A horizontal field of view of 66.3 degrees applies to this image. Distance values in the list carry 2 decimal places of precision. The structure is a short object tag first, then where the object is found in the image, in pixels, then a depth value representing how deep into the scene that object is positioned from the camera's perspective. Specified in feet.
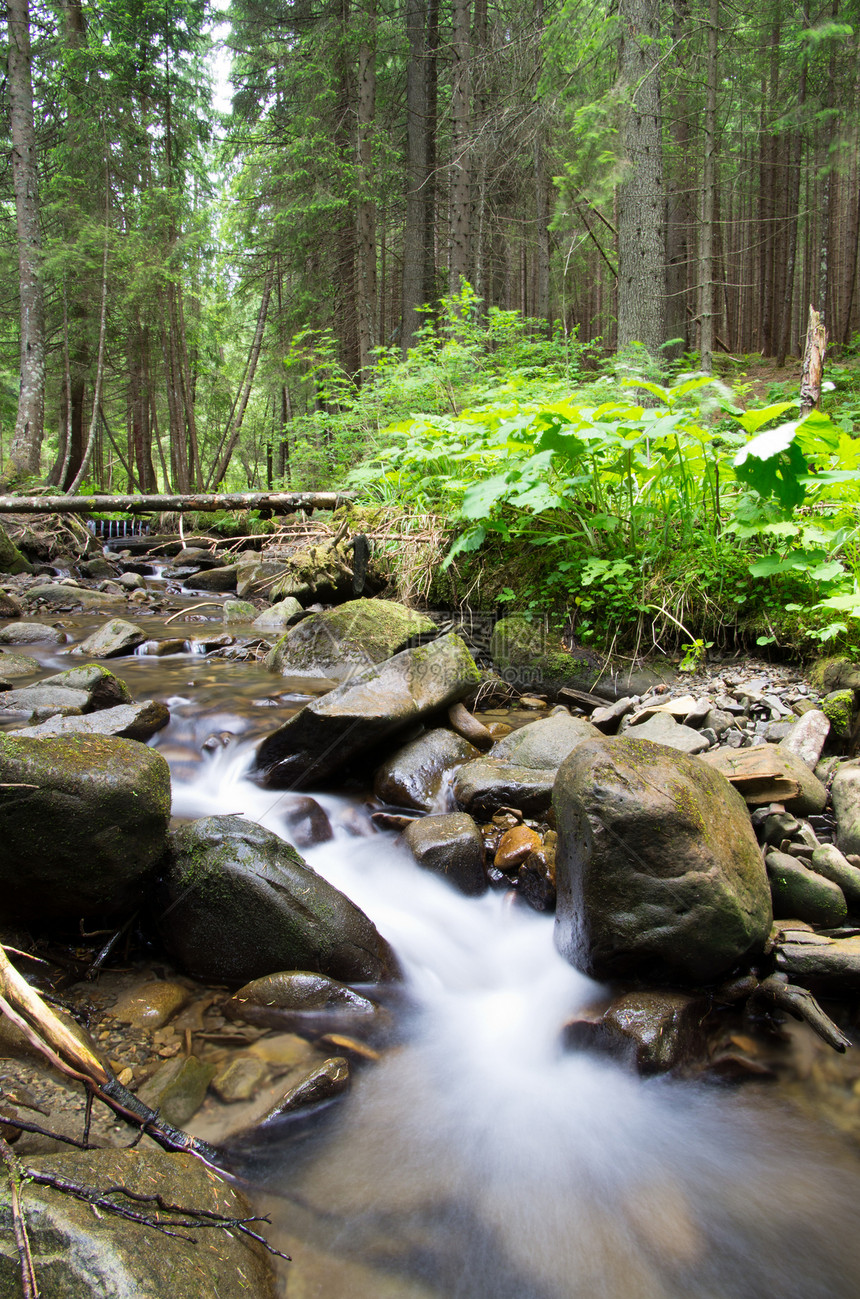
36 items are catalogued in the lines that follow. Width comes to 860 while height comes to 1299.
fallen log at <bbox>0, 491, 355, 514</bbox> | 27.63
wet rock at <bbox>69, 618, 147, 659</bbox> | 21.84
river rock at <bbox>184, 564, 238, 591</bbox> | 36.91
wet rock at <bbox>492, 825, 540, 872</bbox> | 11.18
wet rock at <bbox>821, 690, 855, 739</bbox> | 11.87
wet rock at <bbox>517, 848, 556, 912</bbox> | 10.60
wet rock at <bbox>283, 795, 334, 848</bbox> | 12.13
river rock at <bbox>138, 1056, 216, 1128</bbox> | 6.94
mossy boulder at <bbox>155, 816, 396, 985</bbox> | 8.86
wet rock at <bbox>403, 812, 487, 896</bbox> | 11.00
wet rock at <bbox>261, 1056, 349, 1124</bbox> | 7.21
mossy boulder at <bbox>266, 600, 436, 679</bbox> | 17.89
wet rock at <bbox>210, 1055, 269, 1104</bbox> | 7.29
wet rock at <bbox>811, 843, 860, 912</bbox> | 9.29
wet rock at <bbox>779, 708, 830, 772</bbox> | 11.33
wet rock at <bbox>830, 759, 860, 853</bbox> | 9.85
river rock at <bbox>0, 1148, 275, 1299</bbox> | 3.88
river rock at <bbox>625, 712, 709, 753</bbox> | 11.73
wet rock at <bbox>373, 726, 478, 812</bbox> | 12.90
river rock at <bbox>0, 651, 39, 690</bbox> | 18.71
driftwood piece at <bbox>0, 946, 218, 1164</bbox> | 3.03
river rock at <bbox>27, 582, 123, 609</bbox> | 31.30
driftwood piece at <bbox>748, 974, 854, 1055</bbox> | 7.77
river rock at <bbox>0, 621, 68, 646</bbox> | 23.75
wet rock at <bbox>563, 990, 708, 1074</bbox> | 7.83
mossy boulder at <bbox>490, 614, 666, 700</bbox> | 15.52
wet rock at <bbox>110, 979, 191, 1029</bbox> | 7.98
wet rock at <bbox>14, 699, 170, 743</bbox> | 12.41
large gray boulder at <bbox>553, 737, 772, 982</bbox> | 8.05
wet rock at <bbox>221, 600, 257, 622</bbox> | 28.25
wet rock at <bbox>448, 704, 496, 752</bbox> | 14.61
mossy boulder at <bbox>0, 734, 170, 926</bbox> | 8.01
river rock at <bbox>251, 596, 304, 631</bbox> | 25.35
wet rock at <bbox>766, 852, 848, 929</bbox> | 9.16
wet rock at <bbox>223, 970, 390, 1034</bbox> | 8.28
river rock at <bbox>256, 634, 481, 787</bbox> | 12.99
